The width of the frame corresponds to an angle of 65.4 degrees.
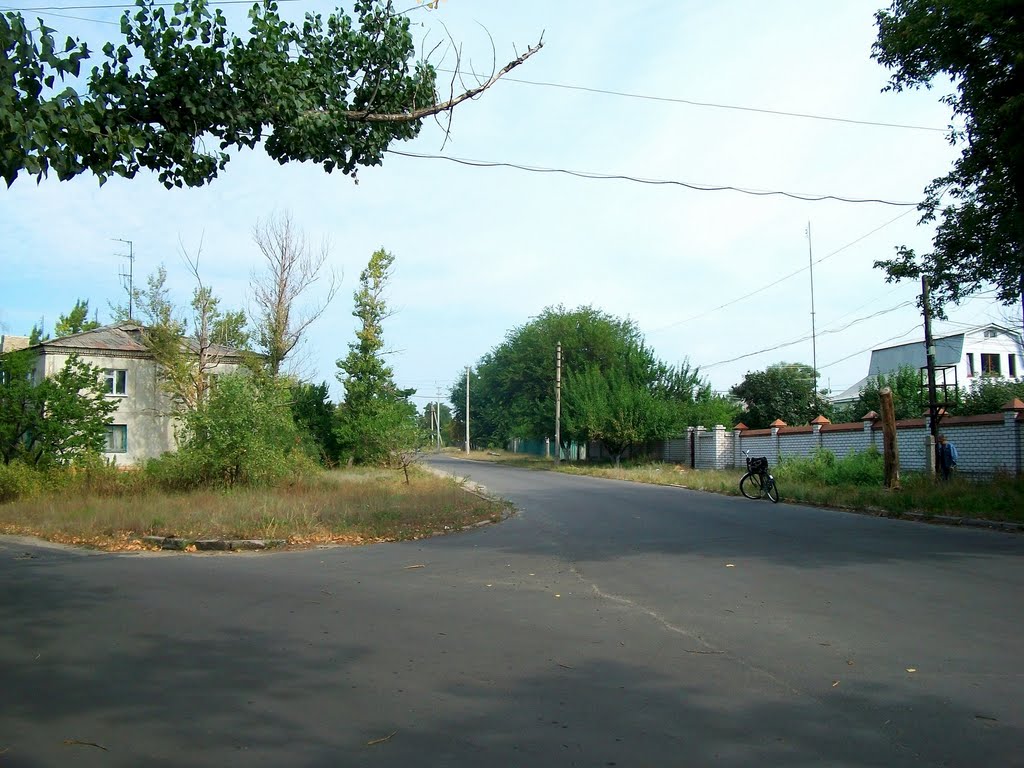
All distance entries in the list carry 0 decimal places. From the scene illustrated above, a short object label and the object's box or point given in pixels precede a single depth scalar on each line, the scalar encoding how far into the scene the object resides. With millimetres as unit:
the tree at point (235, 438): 20766
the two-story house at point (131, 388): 40844
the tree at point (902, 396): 35125
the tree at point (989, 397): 31938
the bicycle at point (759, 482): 21703
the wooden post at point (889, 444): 21125
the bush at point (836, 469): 23797
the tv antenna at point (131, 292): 42719
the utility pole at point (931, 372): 19934
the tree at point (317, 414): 40000
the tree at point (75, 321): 56797
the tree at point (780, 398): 49031
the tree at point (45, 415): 23109
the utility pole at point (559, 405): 46656
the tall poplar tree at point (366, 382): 38344
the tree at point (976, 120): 13805
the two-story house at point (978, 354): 55344
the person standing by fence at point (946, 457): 20380
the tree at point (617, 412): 44094
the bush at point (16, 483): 21719
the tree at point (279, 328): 38312
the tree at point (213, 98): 6410
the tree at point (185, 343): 41344
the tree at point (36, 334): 52031
